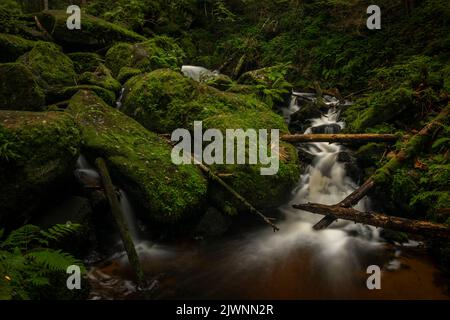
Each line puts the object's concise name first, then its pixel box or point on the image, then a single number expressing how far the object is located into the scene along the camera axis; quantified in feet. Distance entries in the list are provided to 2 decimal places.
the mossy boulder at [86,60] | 33.56
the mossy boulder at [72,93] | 25.36
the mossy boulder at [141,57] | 33.83
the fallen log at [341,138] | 24.32
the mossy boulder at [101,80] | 28.53
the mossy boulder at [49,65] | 27.53
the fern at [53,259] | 10.55
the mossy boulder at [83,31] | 35.22
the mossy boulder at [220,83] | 32.96
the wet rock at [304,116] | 30.55
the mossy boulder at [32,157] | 14.20
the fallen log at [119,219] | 15.55
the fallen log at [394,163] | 20.40
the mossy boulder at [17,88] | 20.01
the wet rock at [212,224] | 20.02
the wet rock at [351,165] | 24.25
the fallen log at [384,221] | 16.63
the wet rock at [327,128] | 28.91
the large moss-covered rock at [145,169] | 18.74
